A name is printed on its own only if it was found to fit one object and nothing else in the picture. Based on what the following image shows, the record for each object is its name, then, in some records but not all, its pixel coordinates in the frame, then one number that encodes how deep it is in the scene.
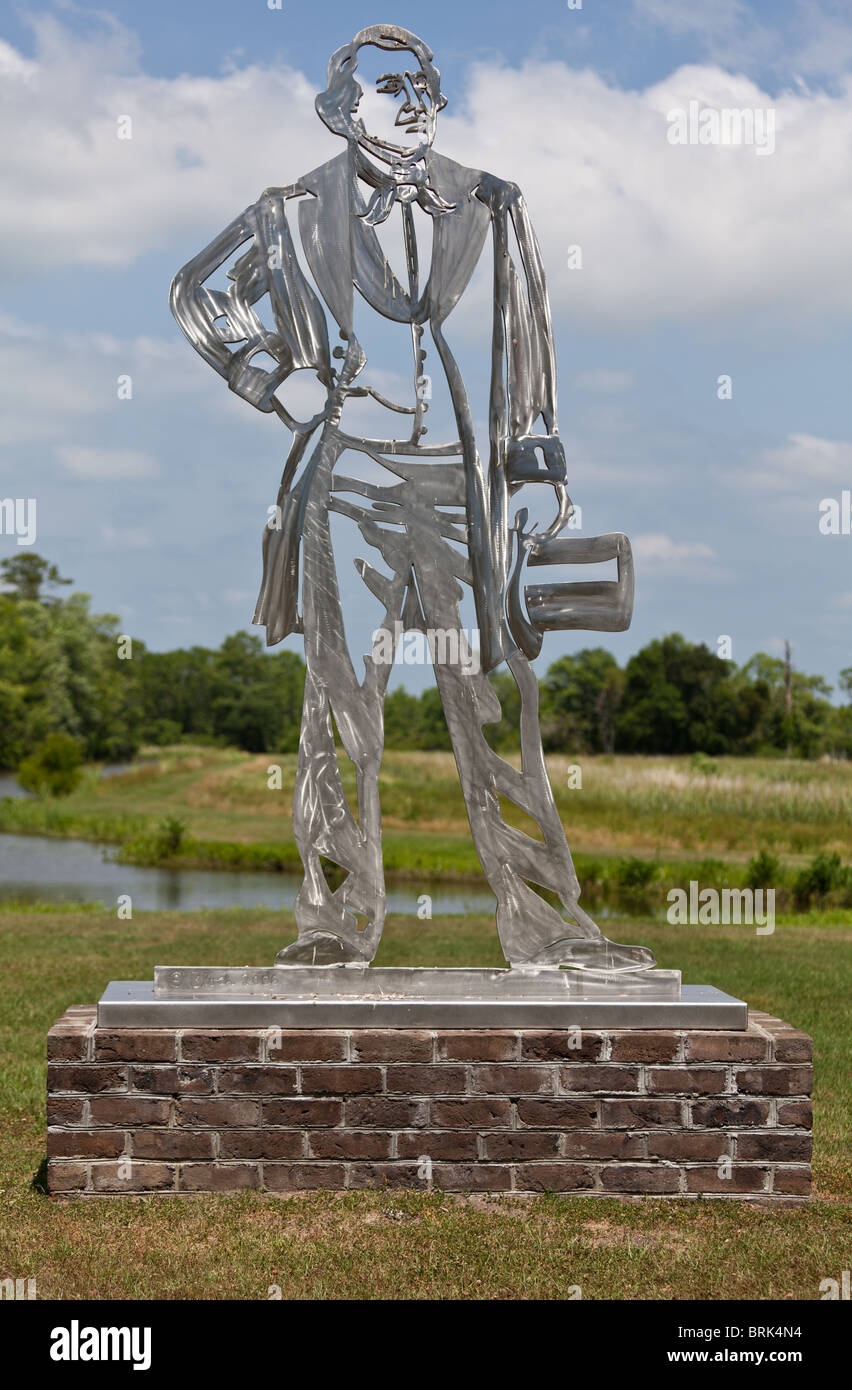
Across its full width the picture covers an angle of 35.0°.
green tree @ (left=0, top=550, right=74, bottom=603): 52.06
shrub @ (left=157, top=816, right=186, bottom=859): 20.66
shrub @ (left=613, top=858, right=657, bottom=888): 16.38
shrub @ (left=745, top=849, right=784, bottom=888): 15.52
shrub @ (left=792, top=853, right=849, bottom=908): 16.02
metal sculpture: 5.06
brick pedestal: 4.54
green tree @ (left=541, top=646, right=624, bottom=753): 40.56
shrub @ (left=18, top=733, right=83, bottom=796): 36.28
